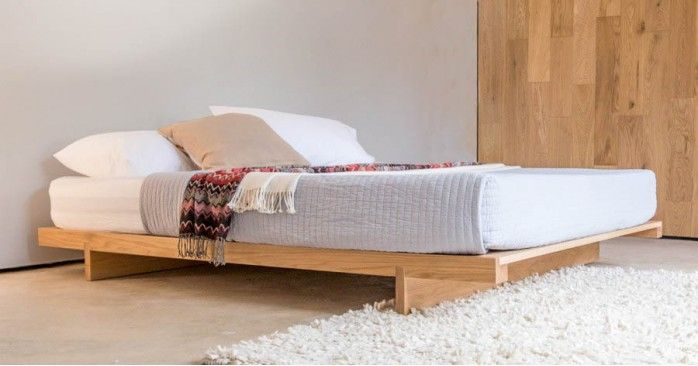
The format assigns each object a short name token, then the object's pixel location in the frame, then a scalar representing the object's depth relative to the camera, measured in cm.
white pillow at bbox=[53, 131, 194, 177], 362
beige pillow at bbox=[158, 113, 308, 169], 367
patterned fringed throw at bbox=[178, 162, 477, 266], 299
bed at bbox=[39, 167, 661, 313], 253
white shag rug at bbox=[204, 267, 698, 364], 208
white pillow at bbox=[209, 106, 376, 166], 418
